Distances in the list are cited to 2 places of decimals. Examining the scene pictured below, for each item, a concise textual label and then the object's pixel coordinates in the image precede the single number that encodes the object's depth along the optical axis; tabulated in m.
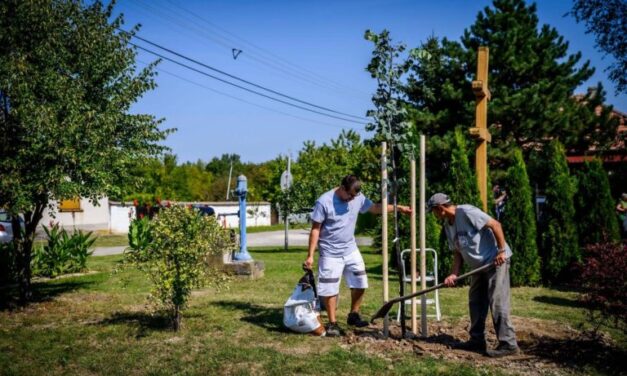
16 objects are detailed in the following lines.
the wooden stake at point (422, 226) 6.13
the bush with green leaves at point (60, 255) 12.08
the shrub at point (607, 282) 5.37
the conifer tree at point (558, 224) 10.45
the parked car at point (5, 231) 18.75
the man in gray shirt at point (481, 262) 5.59
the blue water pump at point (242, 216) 11.16
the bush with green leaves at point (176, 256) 6.55
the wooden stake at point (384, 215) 6.29
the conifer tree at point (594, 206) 10.47
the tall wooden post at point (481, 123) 9.55
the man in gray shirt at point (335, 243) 6.55
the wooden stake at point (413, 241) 6.25
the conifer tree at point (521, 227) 10.32
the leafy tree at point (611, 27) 18.02
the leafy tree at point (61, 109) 7.51
